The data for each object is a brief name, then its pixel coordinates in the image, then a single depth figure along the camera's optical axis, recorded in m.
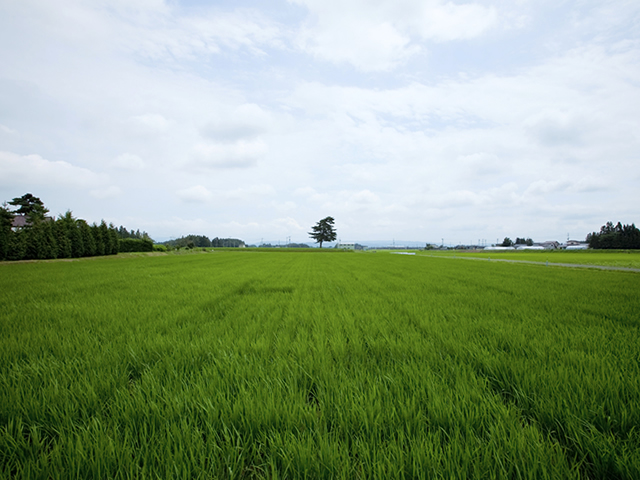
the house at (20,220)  43.91
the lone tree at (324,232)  108.94
